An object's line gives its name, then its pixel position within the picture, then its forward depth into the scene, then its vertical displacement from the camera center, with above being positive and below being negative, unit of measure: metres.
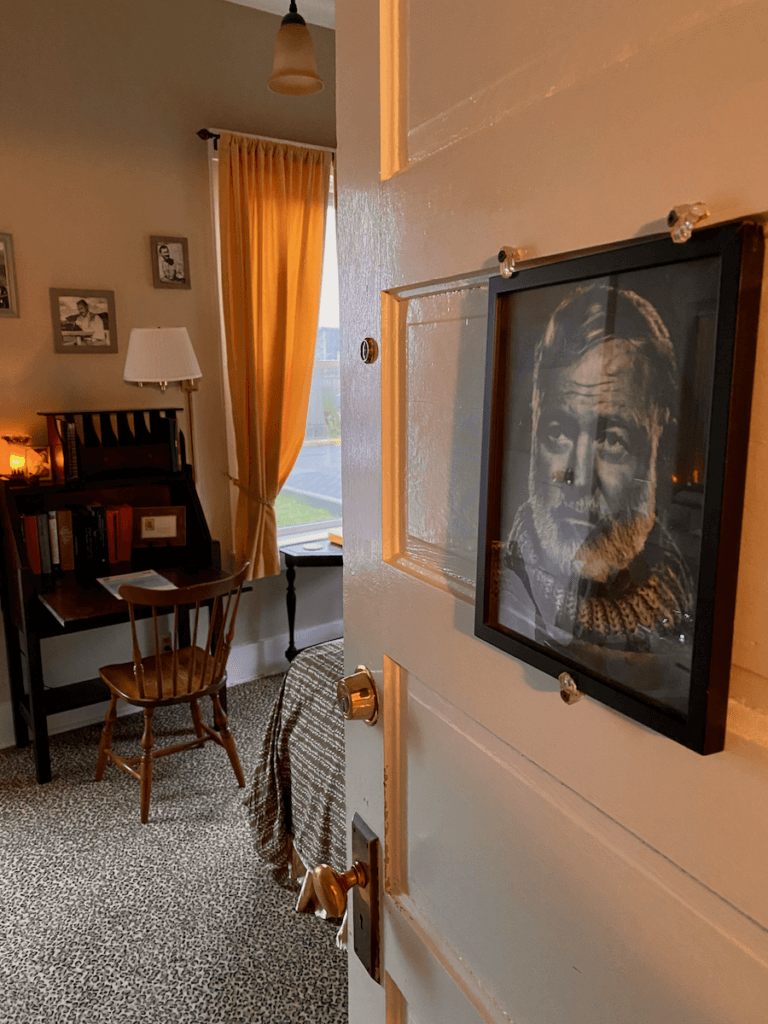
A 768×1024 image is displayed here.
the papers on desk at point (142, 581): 2.87 -0.78
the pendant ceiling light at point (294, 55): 2.46 +1.11
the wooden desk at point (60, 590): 2.75 -0.80
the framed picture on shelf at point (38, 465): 2.99 -0.32
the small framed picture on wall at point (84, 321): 3.08 +0.28
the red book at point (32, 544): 2.95 -0.64
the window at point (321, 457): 4.03 -0.40
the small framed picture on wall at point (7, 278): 2.94 +0.43
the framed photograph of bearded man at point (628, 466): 0.38 -0.05
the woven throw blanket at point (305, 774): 1.94 -1.11
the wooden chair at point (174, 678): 2.50 -1.08
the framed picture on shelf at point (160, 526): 3.21 -0.61
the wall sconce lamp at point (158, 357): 2.92 +0.12
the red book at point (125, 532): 3.15 -0.63
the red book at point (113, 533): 3.12 -0.63
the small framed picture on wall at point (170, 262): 3.27 +0.56
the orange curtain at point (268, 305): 3.39 +0.39
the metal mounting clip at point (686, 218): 0.37 +0.09
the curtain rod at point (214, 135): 3.26 +1.12
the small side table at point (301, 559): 3.61 -0.84
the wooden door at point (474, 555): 0.41 -0.18
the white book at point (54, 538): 3.00 -0.62
